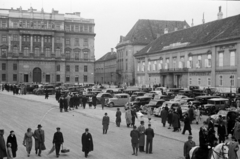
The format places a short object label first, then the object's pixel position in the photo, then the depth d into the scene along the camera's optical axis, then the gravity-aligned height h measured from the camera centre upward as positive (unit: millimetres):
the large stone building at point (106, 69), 100750 +4398
